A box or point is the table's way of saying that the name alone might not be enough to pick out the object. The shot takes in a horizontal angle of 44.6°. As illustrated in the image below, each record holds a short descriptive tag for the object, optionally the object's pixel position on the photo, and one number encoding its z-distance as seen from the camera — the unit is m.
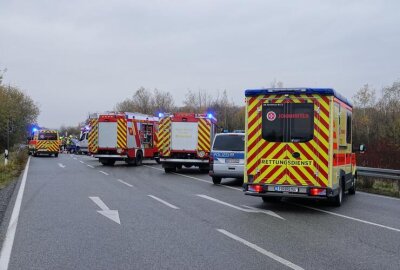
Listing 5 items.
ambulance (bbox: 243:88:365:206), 11.30
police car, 18.28
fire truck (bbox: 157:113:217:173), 24.45
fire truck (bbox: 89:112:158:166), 28.88
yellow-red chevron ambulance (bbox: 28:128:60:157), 43.84
